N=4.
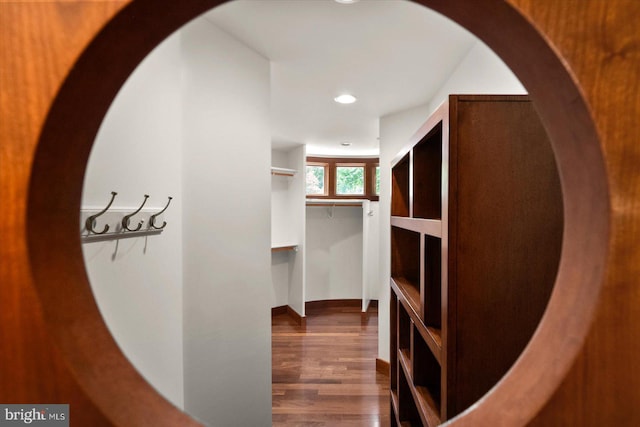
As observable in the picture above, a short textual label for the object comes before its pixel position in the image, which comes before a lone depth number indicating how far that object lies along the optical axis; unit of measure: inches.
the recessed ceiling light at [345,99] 88.7
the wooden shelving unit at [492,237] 27.6
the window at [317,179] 179.8
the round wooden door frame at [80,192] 11.9
